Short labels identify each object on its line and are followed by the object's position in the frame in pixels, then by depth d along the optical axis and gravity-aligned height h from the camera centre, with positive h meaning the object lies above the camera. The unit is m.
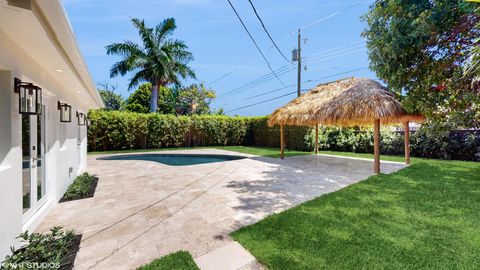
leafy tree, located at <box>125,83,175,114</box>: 26.70 +4.18
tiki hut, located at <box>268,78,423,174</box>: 8.12 +1.08
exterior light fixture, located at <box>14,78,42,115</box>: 3.23 +0.58
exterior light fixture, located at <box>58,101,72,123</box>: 5.73 +0.63
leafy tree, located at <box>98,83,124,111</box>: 34.03 +5.75
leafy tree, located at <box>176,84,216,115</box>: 30.16 +5.03
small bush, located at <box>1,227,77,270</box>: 2.69 -1.53
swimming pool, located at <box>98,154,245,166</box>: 13.45 -1.48
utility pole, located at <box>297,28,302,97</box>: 19.42 +5.61
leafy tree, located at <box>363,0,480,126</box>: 5.42 +2.26
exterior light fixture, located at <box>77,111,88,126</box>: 8.35 +0.65
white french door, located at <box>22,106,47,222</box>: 4.02 -0.54
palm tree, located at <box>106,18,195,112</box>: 21.19 +7.56
